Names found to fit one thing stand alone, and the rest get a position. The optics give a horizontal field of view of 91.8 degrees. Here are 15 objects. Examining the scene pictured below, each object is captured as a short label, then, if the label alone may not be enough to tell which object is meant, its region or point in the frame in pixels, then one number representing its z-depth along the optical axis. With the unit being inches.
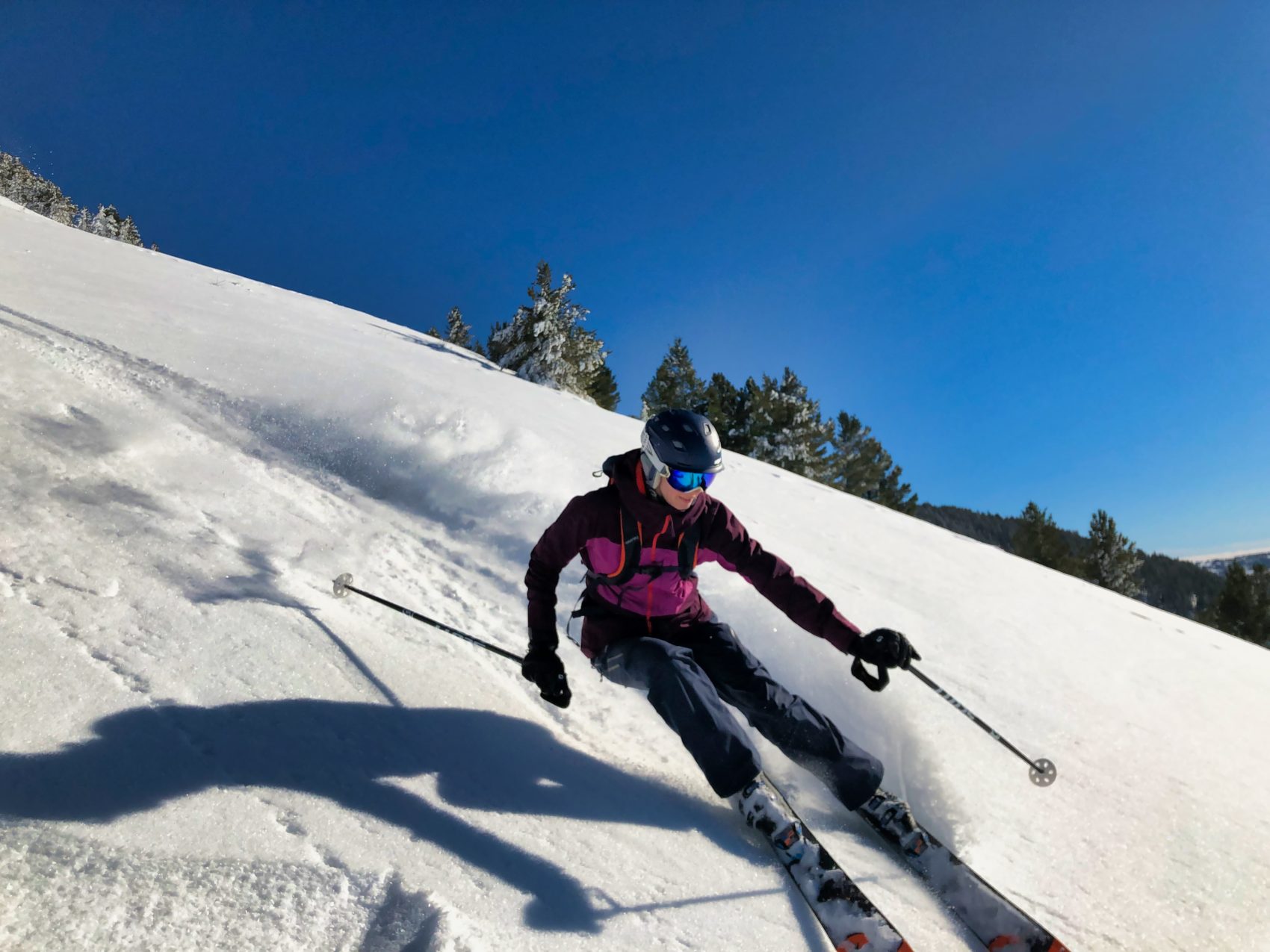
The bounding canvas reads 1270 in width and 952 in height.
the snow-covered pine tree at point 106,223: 2317.9
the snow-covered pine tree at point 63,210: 2370.3
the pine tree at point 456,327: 2165.4
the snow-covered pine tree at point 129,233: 2478.3
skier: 119.0
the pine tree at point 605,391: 1663.4
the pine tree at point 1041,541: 1357.0
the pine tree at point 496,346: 1273.4
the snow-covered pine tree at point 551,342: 1173.1
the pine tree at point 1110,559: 1366.9
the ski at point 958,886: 94.7
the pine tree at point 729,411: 1434.5
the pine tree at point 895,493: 1594.5
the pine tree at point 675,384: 1581.0
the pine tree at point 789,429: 1333.7
